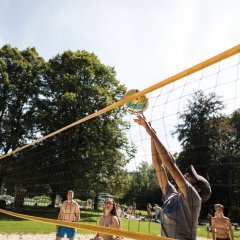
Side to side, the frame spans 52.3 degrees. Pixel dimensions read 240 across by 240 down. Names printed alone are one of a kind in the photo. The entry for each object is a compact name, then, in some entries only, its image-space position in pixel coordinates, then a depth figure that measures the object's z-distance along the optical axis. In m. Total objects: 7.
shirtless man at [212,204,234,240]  5.25
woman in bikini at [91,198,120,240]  3.99
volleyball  2.80
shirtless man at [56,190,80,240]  5.22
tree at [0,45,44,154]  15.39
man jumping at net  1.69
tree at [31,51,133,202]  12.76
